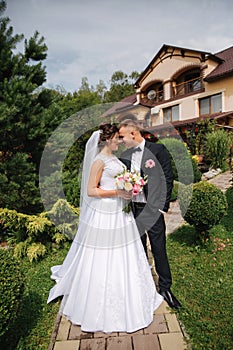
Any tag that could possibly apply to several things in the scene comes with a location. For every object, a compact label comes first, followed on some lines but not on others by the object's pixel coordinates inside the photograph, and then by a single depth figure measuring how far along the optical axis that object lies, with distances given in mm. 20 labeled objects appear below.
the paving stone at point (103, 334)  2292
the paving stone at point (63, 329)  2306
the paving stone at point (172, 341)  2146
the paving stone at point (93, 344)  2162
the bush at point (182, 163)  3924
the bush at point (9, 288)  1891
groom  2713
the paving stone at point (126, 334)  2291
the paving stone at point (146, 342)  2139
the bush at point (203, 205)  3759
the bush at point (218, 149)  10734
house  15203
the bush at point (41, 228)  4078
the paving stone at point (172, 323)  2367
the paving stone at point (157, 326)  2338
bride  2350
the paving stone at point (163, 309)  2635
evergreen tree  4395
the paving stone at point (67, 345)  2172
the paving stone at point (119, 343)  2148
